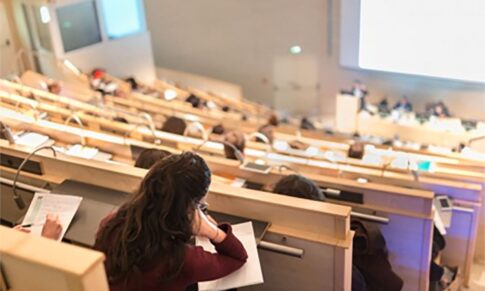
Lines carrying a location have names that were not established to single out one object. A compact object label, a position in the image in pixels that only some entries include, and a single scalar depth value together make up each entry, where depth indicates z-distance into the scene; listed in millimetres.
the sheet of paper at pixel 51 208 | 2566
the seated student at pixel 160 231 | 1973
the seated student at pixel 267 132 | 5210
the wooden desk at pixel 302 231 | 2297
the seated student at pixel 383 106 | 8523
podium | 8430
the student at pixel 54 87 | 5504
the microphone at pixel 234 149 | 3304
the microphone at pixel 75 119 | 3897
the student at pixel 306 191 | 2602
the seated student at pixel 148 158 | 2826
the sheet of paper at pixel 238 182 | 3063
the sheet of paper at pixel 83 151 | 3488
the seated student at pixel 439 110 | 8250
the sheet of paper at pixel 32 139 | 3408
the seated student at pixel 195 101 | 7575
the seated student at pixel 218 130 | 5093
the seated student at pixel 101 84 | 7250
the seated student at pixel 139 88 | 7995
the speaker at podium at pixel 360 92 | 8547
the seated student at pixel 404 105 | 8547
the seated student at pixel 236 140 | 3777
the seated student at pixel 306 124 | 8330
